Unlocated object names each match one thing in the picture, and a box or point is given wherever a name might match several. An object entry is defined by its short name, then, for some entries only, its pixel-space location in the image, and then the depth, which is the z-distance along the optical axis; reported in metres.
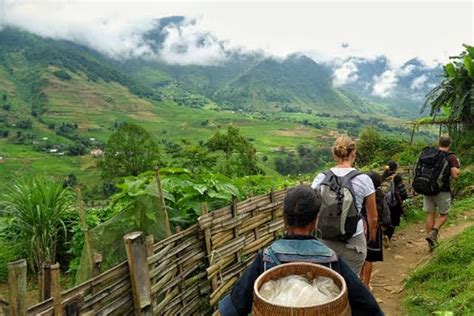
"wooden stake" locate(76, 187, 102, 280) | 3.53
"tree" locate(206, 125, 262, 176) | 21.44
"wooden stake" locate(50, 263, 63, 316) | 2.87
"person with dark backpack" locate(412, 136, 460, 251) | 6.22
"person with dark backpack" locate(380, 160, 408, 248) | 7.16
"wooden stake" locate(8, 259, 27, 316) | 2.66
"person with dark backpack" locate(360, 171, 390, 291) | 4.80
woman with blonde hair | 3.72
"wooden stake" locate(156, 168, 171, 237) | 4.33
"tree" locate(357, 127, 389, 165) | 21.12
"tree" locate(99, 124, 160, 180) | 30.94
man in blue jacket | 2.18
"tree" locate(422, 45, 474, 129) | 15.26
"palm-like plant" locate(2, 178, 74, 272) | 4.61
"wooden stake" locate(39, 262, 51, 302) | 3.04
